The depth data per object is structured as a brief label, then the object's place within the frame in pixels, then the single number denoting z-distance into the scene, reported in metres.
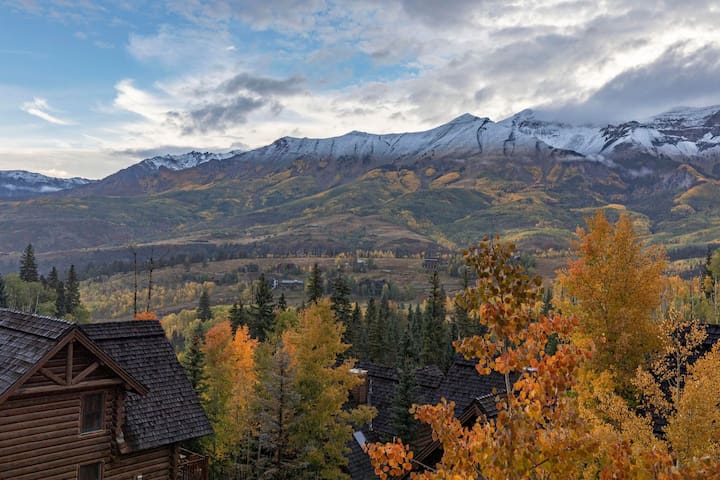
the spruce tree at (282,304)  76.73
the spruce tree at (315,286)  76.12
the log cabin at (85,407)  17.55
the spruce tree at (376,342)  75.81
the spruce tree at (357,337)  74.94
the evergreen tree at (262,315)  68.56
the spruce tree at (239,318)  73.31
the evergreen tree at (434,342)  73.94
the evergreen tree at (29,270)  107.50
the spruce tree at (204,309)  110.88
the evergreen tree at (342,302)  74.44
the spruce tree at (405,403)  35.53
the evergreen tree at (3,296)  89.31
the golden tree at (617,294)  19.47
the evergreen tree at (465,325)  79.38
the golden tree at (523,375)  7.27
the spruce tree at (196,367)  37.69
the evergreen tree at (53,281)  107.23
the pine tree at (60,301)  94.69
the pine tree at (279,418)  23.58
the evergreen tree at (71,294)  97.38
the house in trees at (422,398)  20.59
